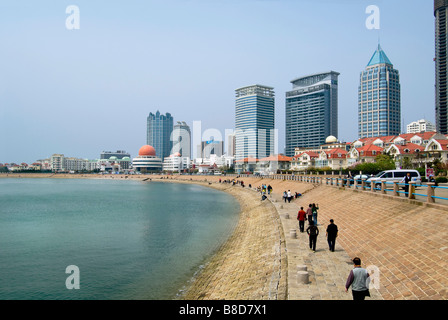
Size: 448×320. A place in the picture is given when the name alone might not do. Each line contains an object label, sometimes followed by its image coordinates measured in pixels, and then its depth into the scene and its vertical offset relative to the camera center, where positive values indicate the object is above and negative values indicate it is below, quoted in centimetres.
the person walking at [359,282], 788 -307
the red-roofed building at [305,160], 9573 +3
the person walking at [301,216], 1841 -329
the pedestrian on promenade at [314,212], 2070 -342
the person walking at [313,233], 1438 -331
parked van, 2942 -151
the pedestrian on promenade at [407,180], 2021 -172
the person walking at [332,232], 1414 -324
